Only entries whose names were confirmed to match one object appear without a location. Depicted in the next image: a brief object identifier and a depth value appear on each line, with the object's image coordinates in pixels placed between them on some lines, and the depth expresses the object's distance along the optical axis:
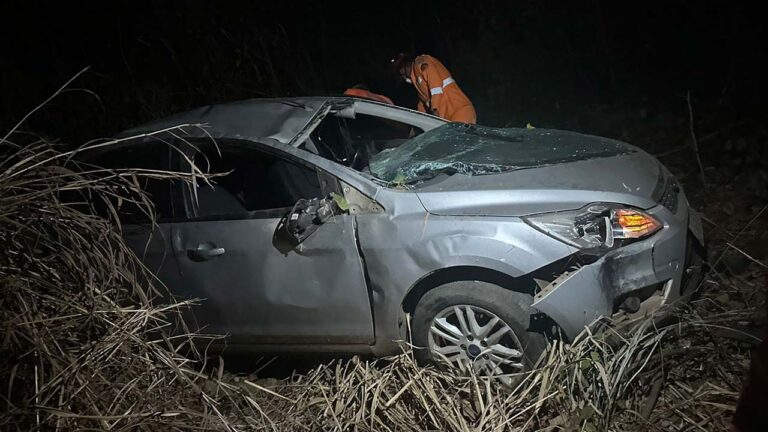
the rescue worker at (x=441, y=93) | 5.82
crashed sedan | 3.21
